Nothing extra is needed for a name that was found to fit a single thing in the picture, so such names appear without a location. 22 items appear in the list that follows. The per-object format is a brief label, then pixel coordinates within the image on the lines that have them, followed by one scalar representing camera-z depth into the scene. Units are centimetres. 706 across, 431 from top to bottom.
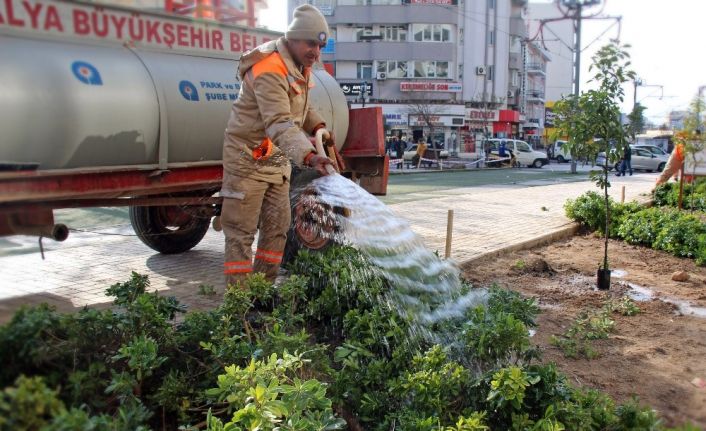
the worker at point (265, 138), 406
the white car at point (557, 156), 4652
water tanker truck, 407
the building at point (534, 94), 6829
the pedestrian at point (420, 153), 3334
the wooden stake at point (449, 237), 678
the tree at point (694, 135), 1111
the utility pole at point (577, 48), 3069
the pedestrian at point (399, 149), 3475
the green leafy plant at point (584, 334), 449
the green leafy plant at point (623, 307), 564
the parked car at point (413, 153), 3655
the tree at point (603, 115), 636
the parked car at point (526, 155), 3938
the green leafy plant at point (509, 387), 263
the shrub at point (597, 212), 979
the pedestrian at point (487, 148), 4134
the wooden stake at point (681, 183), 1136
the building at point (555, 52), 8762
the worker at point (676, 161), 1125
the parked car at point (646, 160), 3672
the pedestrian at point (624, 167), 3193
